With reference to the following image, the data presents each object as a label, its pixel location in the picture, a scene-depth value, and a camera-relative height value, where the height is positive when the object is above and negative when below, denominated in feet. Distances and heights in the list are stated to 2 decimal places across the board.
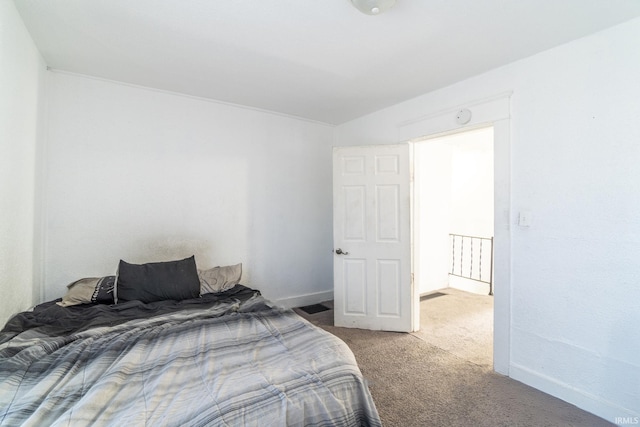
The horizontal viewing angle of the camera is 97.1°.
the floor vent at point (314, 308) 11.96 -4.12
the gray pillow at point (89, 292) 7.13 -2.05
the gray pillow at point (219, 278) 8.34 -2.00
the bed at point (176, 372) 3.35 -2.30
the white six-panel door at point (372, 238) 10.07 -0.90
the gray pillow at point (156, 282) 7.29 -1.84
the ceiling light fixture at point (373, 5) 4.96 +3.74
